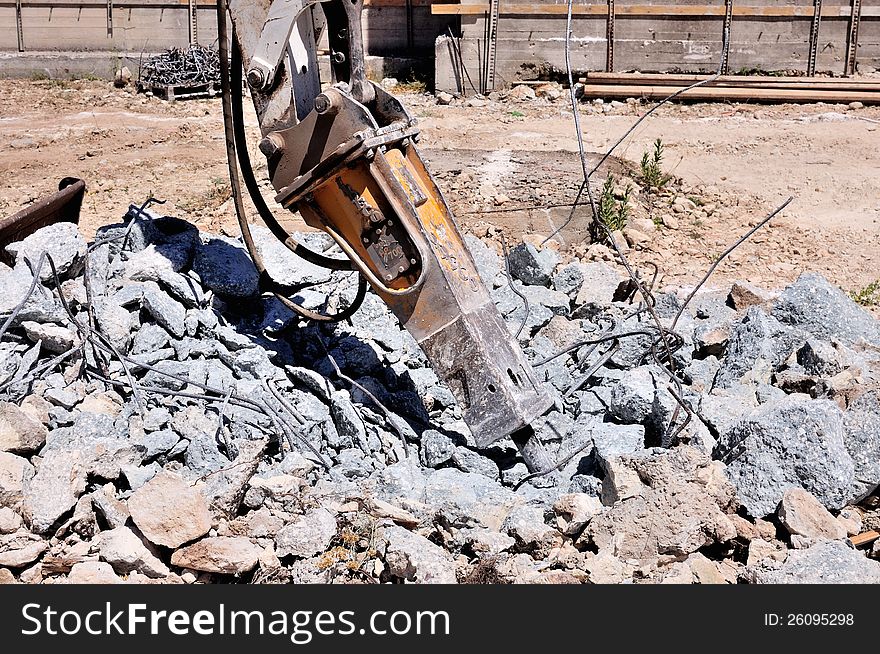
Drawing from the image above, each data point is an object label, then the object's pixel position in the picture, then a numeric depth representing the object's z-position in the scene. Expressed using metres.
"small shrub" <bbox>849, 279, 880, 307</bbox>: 6.90
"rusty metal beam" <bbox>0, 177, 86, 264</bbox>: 5.11
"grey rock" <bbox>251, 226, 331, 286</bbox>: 5.42
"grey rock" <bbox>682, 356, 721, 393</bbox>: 4.94
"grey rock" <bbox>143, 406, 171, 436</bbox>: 4.30
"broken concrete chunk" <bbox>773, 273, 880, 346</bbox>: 5.21
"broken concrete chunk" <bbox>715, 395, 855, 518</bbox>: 3.93
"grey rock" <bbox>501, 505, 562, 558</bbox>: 3.71
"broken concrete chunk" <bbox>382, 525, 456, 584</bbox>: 3.46
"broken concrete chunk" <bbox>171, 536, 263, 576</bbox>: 3.49
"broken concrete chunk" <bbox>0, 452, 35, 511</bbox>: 3.71
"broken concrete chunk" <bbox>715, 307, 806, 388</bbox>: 4.89
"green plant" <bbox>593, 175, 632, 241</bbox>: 8.05
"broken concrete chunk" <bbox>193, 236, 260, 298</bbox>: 5.10
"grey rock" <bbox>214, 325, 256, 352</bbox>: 4.83
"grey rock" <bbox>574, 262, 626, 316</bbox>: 5.68
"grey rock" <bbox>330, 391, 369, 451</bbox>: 4.38
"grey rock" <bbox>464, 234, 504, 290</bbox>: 5.71
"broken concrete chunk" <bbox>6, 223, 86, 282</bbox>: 4.92
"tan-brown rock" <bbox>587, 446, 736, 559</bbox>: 3.67
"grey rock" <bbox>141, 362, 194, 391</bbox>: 4.57
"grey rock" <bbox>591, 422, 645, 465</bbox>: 4.17
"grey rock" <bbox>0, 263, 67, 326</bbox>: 4.66
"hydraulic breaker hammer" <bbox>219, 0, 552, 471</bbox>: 4.21
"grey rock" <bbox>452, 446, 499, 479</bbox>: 4.33
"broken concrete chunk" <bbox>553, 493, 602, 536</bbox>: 3.78
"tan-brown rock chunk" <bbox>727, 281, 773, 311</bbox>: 5.85
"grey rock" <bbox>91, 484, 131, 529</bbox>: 3.71
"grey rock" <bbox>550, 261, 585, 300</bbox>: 5.79
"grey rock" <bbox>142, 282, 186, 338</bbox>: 4.84
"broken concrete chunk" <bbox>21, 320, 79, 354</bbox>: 4.60
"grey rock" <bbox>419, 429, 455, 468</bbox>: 4.34
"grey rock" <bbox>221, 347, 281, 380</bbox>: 4.69
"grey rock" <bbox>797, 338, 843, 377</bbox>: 4.74
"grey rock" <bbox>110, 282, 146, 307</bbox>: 4.89
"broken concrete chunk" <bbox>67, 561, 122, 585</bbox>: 3.41
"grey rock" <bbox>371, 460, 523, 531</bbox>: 3.92
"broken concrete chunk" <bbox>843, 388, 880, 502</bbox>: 3.99
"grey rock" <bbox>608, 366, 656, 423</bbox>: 4.38
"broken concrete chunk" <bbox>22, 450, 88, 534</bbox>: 3.67
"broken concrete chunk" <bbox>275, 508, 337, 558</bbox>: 3.64
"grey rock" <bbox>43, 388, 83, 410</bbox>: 4.38
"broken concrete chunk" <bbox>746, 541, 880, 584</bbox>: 3.37
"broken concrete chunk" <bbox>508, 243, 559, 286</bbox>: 5.77
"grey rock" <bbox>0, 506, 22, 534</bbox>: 3.61
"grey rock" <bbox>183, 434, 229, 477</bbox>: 4.11
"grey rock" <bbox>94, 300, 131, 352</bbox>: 4.70
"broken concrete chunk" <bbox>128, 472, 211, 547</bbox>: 3.53
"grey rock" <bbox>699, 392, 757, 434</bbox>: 4.39
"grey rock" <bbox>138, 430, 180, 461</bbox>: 4.14
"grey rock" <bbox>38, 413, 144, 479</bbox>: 3.95
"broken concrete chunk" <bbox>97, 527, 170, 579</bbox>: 3.47
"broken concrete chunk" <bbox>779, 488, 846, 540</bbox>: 3.72
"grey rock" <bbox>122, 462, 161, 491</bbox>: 3.93
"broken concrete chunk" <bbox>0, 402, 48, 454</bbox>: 4.01
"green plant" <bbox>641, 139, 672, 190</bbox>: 9.40
